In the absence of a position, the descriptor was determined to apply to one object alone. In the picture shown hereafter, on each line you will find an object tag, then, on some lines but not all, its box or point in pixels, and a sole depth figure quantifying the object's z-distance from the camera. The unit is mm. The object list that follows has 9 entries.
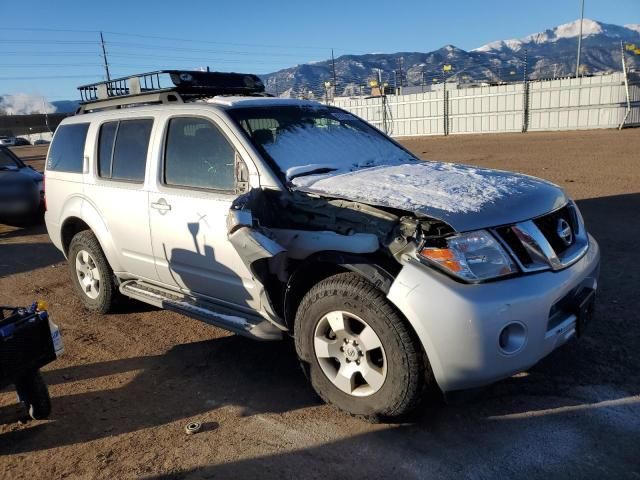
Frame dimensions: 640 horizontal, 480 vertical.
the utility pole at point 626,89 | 23981
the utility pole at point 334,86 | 38719
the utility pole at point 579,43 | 39328
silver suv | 2703
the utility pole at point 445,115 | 30828
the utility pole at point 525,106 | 27688
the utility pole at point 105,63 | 57812
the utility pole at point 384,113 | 32469
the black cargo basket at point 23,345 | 2904
